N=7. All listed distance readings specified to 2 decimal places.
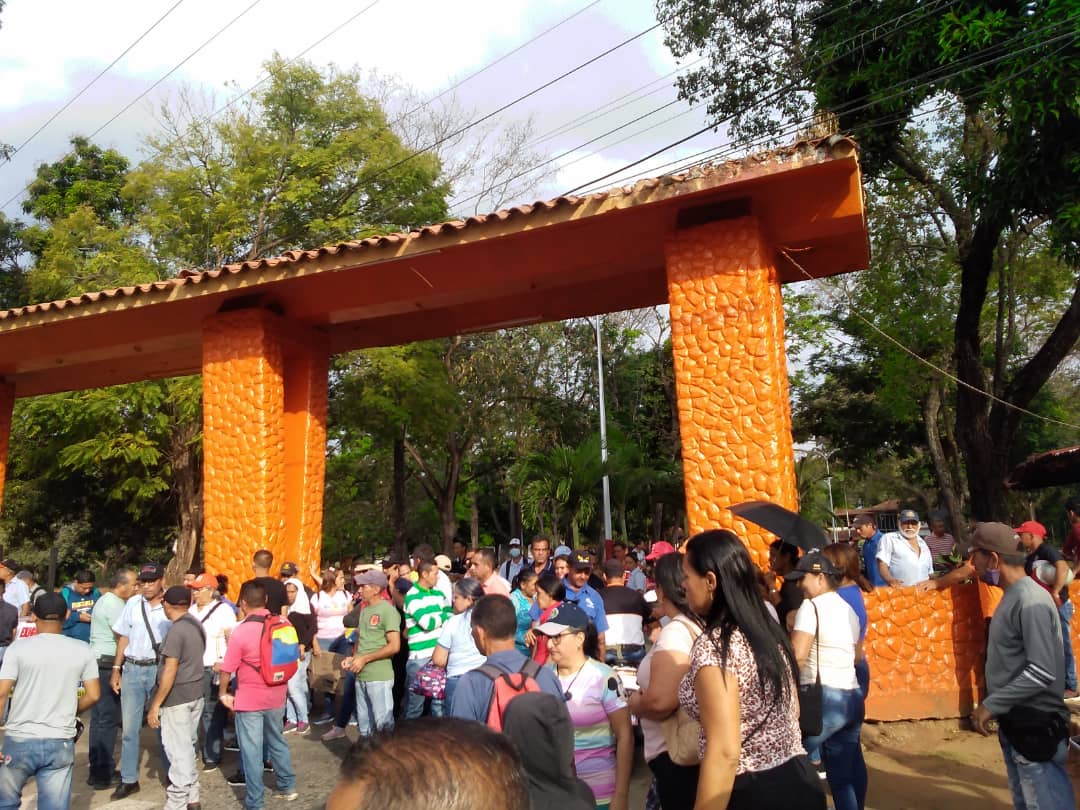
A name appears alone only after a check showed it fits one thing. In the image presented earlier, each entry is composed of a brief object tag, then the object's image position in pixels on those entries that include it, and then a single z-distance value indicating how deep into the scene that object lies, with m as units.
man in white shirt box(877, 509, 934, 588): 8.31
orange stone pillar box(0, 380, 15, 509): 12.74
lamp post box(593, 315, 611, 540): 20.20
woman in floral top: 2.65
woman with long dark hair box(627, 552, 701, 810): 3.28
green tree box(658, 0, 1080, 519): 10.85
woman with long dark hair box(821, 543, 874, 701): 5.20
